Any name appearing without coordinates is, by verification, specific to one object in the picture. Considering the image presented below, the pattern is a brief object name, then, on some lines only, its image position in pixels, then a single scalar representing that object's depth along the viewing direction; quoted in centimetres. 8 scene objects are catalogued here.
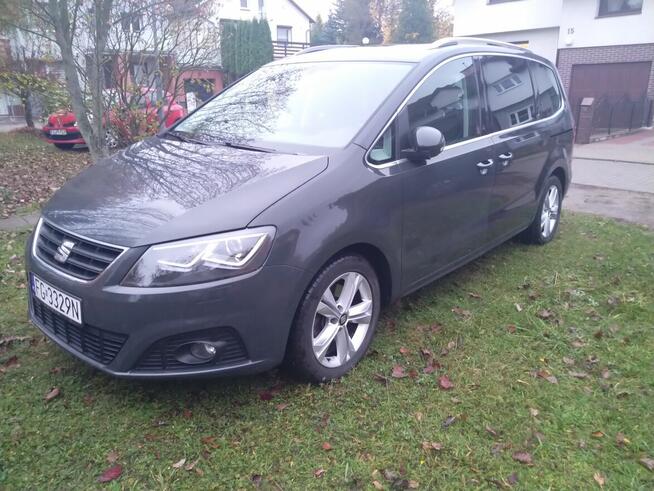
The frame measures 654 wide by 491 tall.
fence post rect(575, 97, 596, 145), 1583
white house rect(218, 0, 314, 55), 3631
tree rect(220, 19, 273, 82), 2822
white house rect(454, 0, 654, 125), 1814
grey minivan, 251
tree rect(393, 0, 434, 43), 4312
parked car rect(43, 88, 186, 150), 889
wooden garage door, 1841
